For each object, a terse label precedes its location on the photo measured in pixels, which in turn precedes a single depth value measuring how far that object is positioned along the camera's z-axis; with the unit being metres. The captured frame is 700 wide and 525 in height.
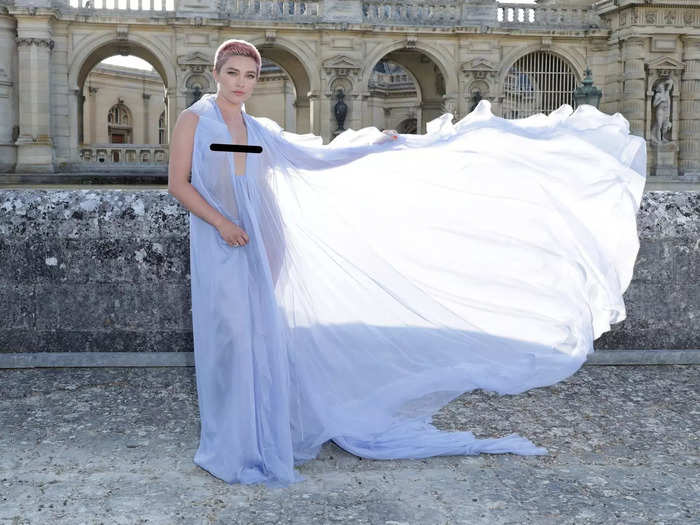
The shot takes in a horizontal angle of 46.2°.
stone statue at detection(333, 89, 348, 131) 25.56
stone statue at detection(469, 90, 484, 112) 26.34
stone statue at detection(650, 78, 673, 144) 26.05
